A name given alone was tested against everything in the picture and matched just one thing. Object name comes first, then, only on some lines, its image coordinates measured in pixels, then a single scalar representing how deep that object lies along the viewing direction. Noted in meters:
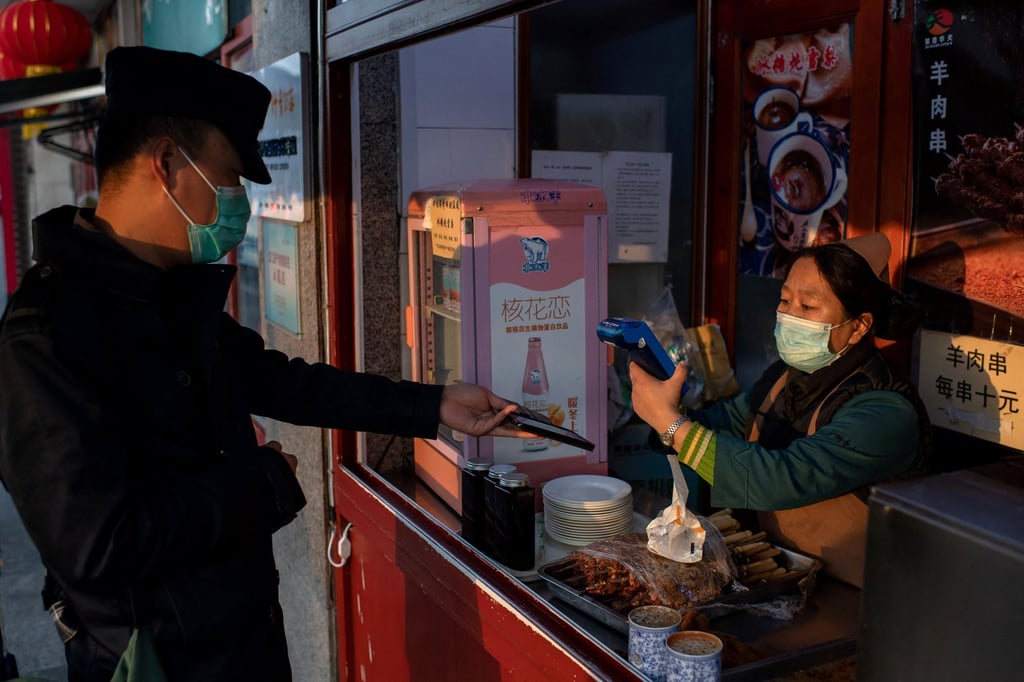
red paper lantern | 7.71
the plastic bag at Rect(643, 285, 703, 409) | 3.20
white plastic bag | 2.11
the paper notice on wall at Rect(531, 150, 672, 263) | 3.67
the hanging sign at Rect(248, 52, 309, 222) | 3.33
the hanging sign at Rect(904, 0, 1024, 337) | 2.45
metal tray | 2.04
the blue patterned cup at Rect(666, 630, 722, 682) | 1.71
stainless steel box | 1.10
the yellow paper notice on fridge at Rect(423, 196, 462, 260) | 2.62
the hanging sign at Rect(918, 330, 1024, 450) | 2.48
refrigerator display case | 2.60
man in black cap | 1.58
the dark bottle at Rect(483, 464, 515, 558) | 2.43
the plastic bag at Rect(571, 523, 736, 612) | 2.03
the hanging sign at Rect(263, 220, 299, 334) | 3.65
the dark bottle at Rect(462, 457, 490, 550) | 2.51
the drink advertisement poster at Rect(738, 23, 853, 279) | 3.02
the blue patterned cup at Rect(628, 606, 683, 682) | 1.81
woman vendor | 2.19
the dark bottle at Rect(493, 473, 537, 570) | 2.34
